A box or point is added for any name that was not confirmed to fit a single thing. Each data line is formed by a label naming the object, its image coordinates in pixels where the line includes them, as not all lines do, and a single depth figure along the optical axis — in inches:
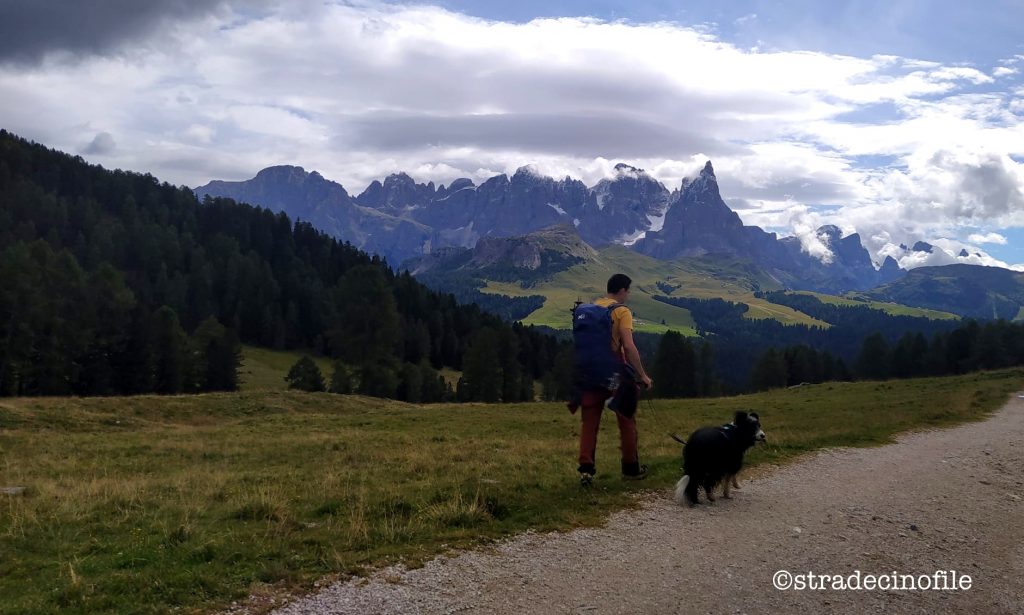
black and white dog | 438.0
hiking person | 443.5
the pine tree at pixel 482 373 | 3417.8
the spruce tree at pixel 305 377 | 3002.0
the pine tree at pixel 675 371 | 3836.1
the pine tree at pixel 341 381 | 3152.1
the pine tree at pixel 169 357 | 3048.7
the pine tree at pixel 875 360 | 4548.5
